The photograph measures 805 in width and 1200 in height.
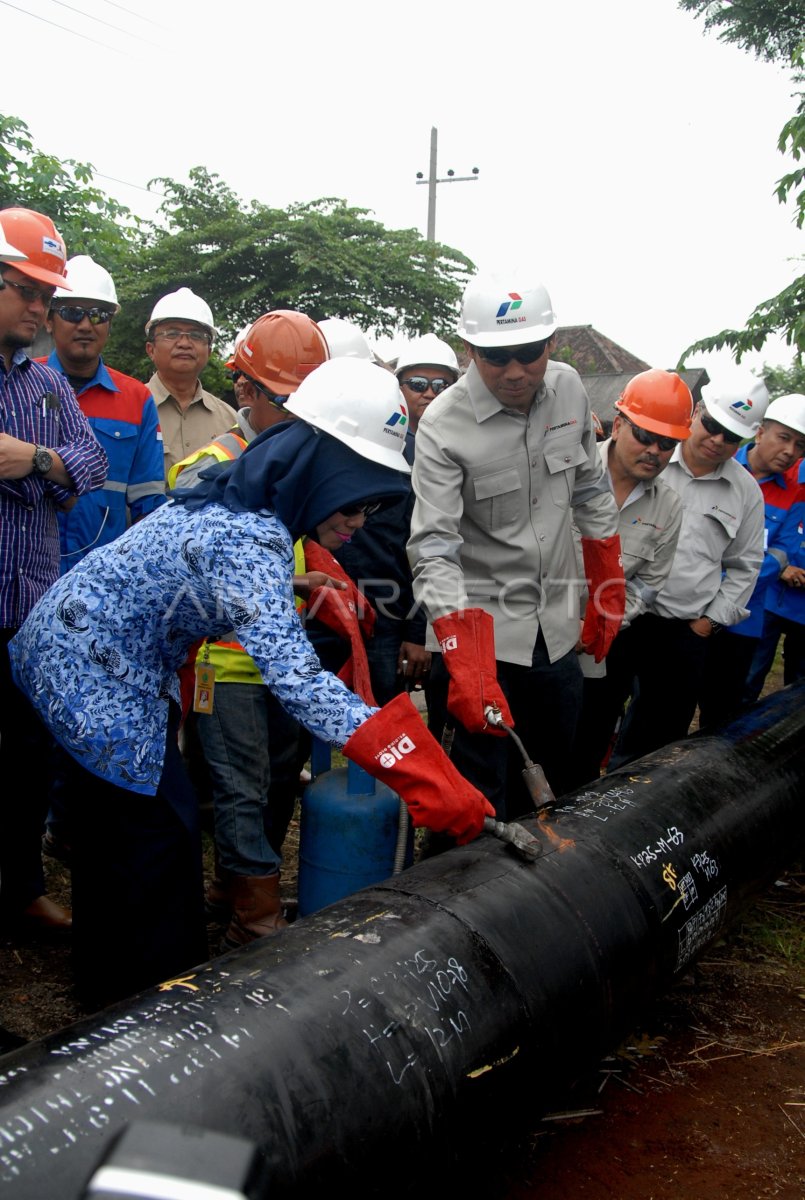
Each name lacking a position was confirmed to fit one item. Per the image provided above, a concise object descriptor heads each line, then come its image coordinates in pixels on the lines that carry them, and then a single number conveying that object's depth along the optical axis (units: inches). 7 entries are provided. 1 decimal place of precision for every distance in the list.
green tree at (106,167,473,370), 704.4
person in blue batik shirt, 93.0
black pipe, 61.9
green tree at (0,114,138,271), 403.9
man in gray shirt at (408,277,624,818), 133.2
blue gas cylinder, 128.4
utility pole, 930.7
